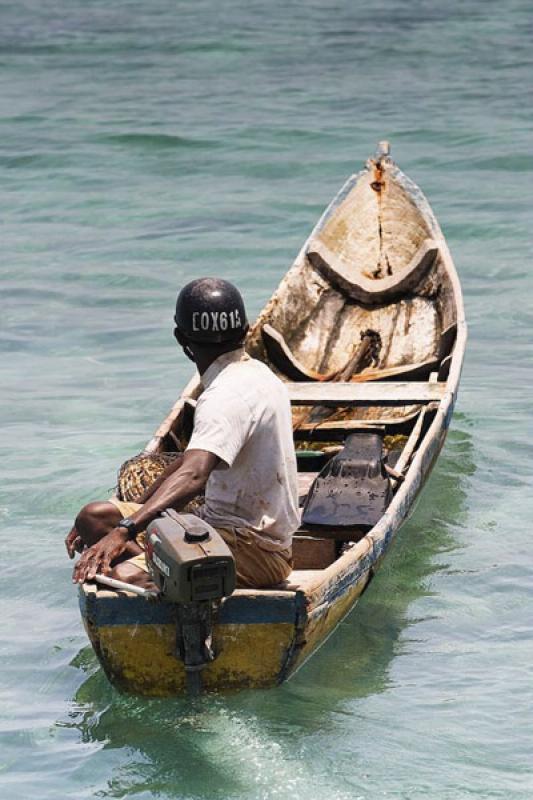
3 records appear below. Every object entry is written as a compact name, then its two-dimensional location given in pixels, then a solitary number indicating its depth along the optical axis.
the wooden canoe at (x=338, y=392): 11.27
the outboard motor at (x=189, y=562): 10.41
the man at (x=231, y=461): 10.85
